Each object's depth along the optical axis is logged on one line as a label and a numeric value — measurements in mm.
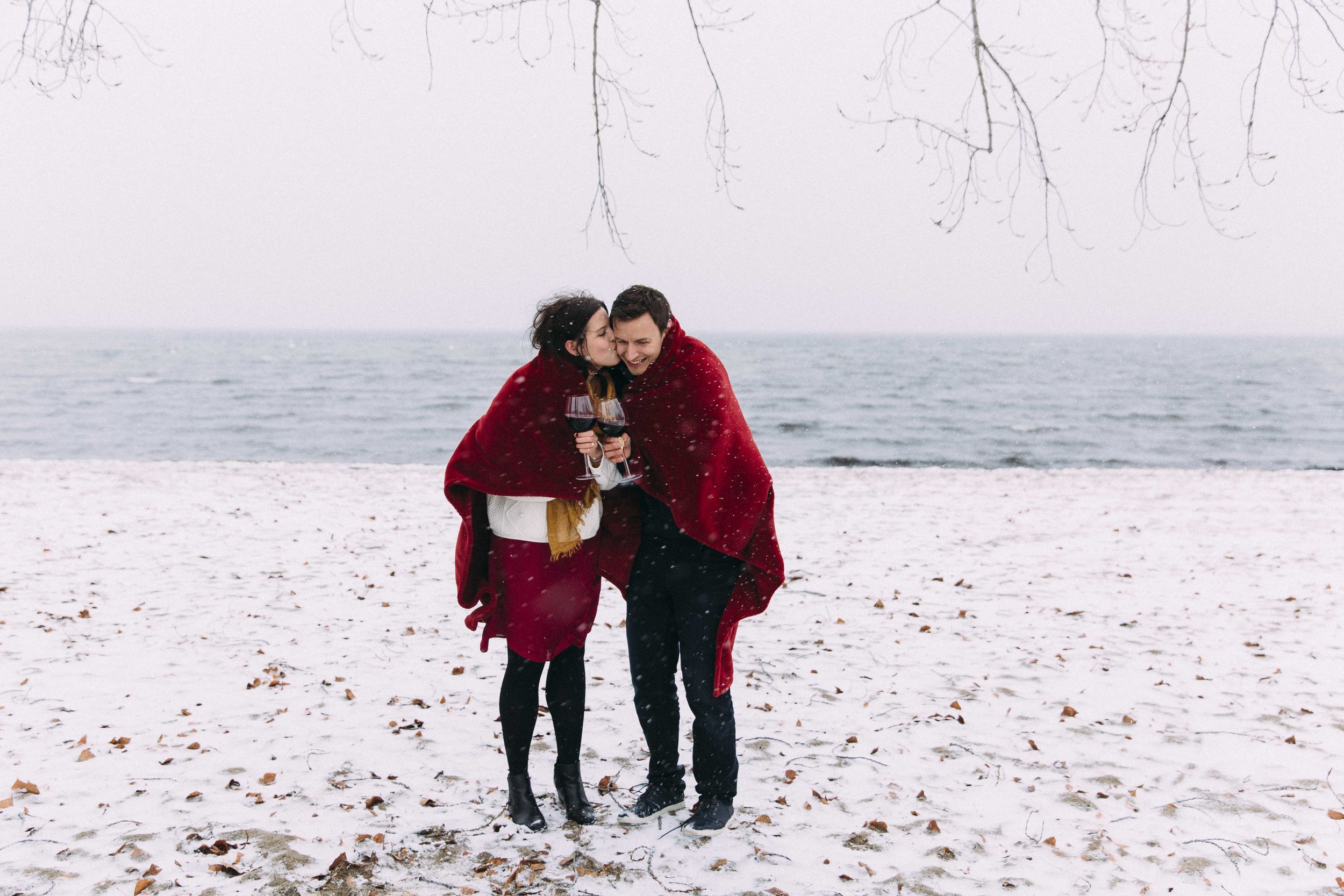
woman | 2918
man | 2930
